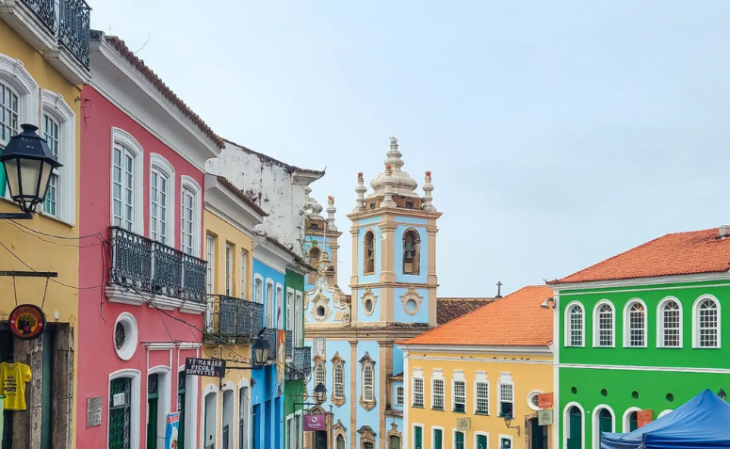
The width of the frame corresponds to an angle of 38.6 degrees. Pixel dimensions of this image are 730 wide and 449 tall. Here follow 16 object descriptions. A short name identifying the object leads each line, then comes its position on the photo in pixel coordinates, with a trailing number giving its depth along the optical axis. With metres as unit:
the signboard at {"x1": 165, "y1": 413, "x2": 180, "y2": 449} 13.24
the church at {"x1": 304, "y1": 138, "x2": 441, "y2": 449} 50.53
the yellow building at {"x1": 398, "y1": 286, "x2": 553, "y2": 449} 37.28
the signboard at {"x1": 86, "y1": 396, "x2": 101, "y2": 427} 10.48
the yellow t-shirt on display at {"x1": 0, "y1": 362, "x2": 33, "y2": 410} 8.84
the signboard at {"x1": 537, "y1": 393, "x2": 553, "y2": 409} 35.38
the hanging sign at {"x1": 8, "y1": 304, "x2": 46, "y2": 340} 8.31
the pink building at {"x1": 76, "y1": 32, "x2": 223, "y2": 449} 10.59
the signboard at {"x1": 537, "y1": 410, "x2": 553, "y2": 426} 35.19
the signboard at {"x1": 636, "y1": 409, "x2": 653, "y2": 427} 30.80
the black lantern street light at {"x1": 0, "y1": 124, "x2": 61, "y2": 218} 6.62
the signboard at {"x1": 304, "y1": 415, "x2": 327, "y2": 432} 25.94
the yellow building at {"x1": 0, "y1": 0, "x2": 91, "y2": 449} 8.52
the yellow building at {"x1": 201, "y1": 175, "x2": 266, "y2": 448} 15.91
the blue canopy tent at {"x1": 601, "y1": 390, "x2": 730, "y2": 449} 14.93
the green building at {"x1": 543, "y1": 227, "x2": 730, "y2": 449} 29.69
